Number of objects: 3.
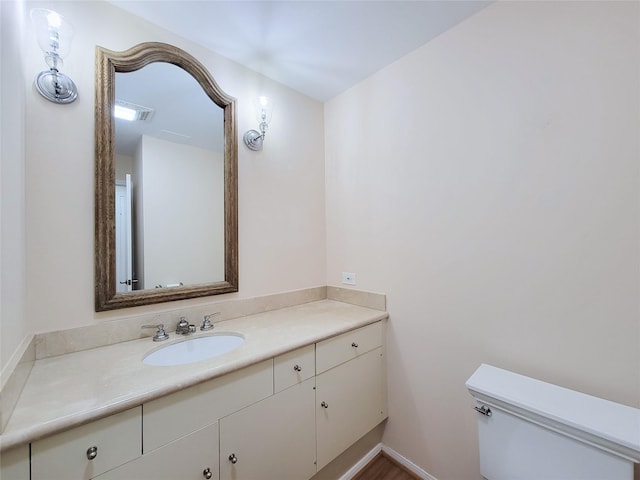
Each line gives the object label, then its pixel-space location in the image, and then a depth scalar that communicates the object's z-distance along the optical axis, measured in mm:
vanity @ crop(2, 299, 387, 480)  737
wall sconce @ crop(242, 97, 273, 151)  1731
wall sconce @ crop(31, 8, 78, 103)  1058
